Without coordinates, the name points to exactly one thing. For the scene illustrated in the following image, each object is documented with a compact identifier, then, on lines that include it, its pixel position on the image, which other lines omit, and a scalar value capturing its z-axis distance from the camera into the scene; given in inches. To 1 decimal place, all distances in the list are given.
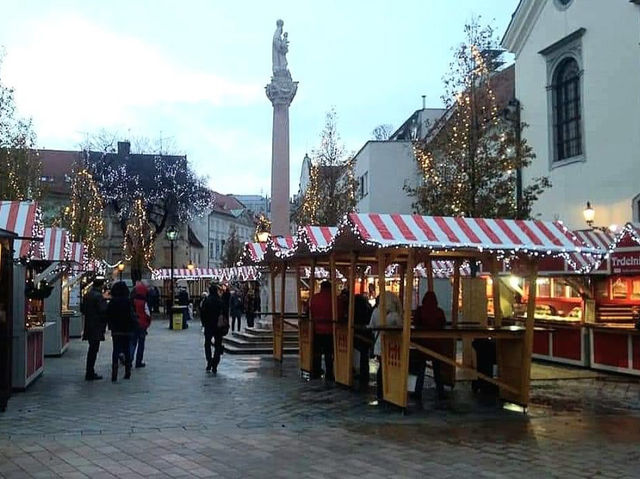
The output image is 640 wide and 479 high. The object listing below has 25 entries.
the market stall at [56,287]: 681.6
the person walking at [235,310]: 1191.1
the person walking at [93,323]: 567.8
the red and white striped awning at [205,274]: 1599.4
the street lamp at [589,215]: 875.4
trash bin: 1306.6
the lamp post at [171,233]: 1280.8
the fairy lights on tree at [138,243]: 1939.0
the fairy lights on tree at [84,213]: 1512.1
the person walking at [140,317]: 648.4
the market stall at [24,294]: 472.8
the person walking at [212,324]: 613.9
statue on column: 1005.7
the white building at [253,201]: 5486.7
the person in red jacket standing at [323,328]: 581.3
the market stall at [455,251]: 421.4
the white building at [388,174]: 1982.0
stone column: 988.6
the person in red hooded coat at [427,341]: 472.4
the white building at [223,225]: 3865.7
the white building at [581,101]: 941.8
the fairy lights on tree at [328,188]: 1550.2
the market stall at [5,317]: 420.2
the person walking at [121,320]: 568.7
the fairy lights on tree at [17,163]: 1175.0
